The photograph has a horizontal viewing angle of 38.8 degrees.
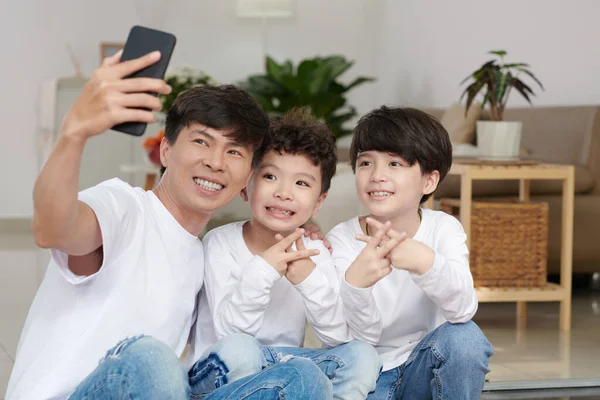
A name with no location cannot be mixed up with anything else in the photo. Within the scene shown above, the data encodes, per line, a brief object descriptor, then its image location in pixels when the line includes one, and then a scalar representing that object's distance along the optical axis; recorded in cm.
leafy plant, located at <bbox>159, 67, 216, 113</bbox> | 559
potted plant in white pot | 350
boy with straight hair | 147
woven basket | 333
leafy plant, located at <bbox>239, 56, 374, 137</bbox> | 689
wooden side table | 323
